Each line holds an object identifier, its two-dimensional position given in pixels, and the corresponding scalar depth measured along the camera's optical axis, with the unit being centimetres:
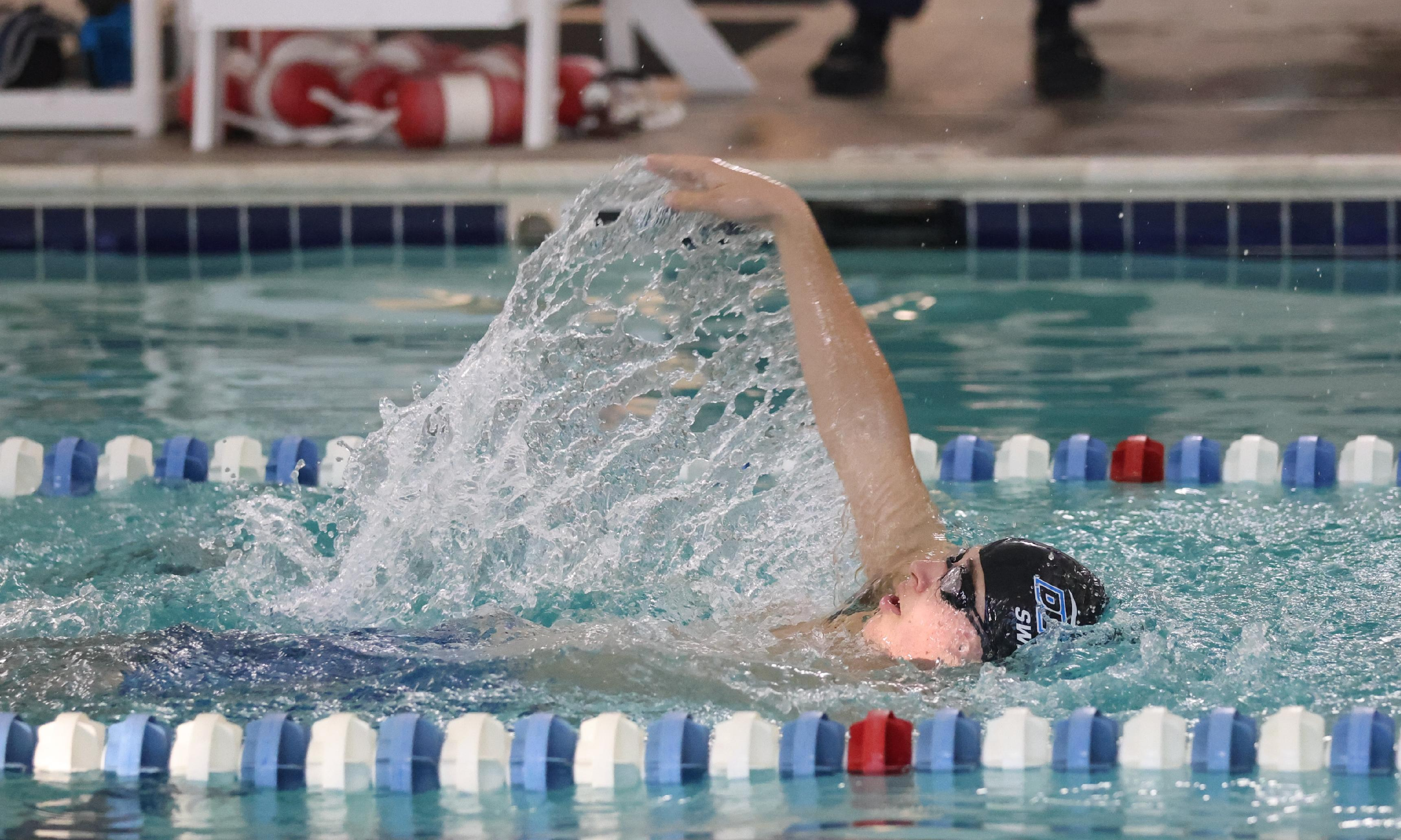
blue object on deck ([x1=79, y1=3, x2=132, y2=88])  1576
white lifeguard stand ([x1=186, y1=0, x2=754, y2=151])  1323
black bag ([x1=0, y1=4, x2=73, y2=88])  1562
